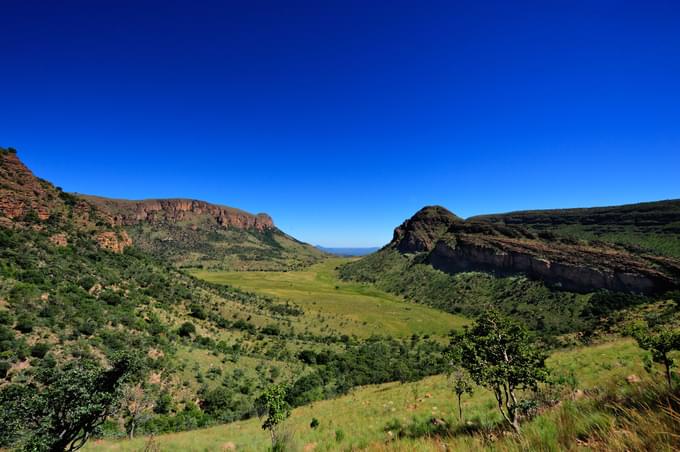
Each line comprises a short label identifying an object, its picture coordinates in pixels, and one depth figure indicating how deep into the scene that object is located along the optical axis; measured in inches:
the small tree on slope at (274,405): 663.1
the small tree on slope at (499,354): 375.0
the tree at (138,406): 867.6
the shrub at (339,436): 512.9
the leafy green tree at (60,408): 451.5
